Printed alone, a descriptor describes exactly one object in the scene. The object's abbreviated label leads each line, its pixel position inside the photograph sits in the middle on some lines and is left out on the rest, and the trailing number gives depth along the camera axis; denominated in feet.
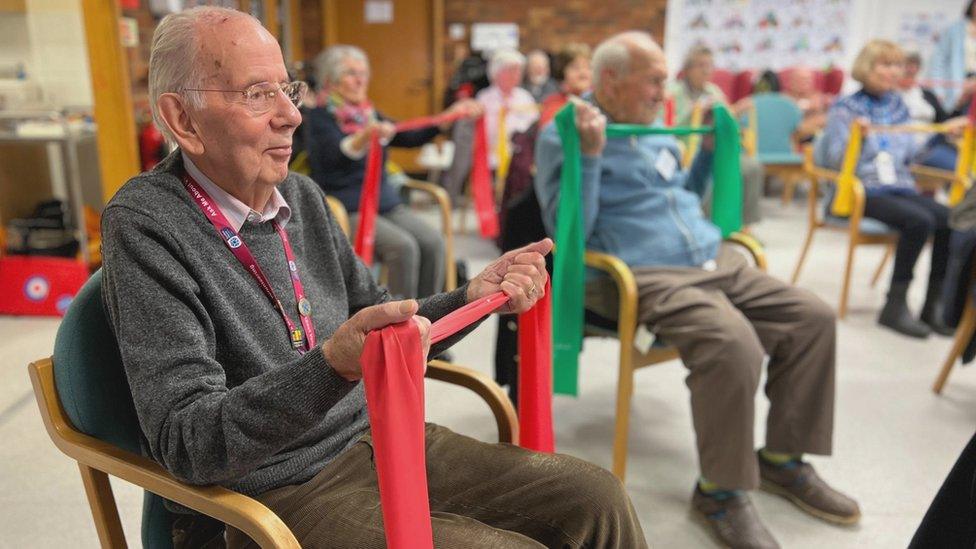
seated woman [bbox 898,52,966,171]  14.12
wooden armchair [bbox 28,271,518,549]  3.23
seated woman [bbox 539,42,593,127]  12.66
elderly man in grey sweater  3.08
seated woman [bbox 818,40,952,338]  11.14
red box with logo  11.59
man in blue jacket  6.07
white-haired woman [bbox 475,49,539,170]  17.81
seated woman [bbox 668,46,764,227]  15.40
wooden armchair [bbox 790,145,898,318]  11.11
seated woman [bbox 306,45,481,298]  9.60
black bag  12.11
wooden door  24.48
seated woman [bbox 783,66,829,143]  21.40
